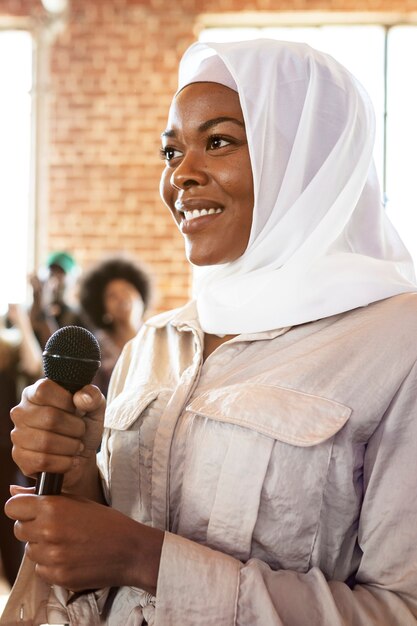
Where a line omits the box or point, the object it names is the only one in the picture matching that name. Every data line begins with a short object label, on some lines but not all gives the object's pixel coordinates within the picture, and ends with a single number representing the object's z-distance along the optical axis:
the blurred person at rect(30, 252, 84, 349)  4.95
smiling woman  1.22
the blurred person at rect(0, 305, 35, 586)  4.21
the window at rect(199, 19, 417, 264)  5.67
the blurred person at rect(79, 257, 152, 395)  4.84
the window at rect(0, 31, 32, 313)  6.02
